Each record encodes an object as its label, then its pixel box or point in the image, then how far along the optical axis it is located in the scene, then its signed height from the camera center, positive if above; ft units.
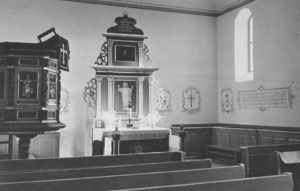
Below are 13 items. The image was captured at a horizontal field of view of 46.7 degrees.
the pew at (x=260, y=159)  22.40 -3.25
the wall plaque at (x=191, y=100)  37.99 +1.01
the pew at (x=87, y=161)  15.23 -2.42
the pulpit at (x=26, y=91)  18.67 +1.03
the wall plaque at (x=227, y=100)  37.17 +1.00
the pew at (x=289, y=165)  18.88 -3.09
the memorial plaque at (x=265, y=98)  29.87 +1.02
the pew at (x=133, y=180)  10.51 -2.37
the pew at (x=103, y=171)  12.28 -2.39
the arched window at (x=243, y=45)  36.55 +6.81
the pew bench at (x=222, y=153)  33.24 -4.41
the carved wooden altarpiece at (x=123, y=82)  32.48 +2.61
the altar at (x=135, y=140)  29.91 -2.74
